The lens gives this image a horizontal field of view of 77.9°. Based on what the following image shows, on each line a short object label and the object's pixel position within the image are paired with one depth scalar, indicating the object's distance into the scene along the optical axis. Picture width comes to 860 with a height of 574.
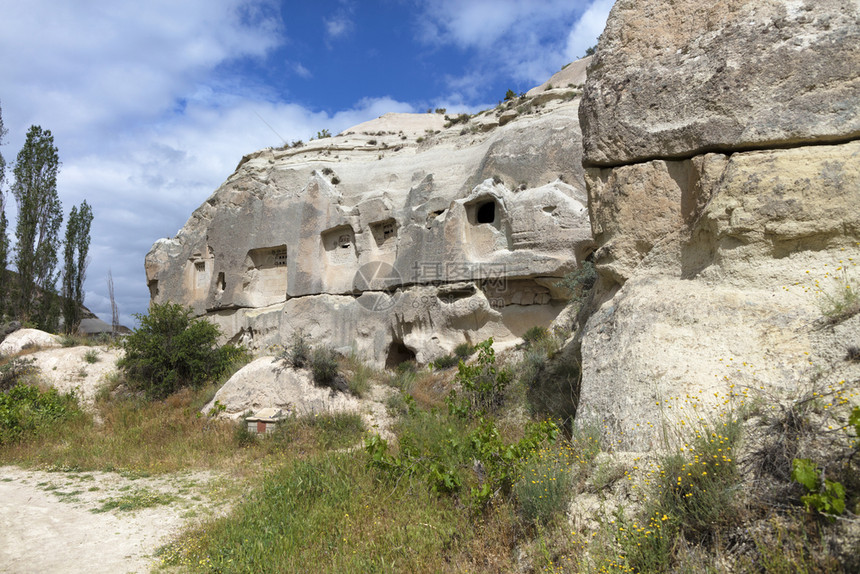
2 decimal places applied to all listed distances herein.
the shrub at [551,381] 5.02
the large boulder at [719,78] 3.42
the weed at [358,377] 8.08
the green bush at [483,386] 6.12
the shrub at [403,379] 8.98
